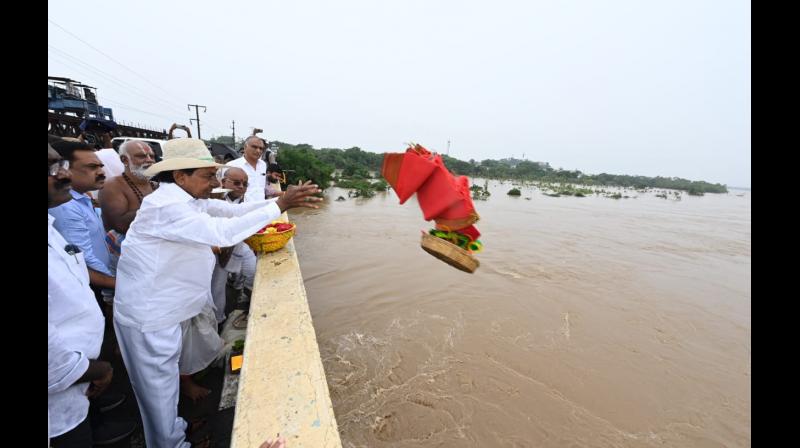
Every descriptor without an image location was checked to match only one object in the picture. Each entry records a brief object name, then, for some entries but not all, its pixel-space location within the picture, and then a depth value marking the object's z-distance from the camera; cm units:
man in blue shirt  205
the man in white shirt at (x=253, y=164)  439
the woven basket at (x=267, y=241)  310
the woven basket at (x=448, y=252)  167
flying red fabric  167
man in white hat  174
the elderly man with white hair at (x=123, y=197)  253
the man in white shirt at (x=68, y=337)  126
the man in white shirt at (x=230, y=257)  318
